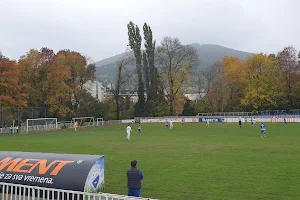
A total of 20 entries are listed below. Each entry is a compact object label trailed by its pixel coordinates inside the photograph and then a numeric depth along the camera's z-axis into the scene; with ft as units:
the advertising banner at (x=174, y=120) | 221.25
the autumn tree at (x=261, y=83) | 222.28
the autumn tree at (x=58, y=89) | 192.44
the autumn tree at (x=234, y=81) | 237.25
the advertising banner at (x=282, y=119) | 184.61
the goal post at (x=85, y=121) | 208.18
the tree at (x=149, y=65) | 247.09
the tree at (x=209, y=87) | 248.32
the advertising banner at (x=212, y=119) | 209.39
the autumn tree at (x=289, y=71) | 225.35
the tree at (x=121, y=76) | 248.11
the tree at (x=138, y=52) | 244.83
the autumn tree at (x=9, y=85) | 156.56
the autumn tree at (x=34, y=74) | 195.31
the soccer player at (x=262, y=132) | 98.16
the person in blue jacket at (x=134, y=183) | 29.43
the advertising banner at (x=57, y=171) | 26.61
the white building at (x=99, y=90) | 351.46
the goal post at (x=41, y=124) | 163.53
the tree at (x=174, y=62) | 242.64
